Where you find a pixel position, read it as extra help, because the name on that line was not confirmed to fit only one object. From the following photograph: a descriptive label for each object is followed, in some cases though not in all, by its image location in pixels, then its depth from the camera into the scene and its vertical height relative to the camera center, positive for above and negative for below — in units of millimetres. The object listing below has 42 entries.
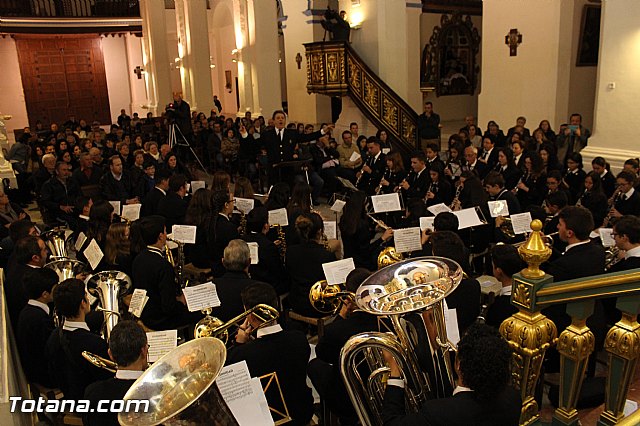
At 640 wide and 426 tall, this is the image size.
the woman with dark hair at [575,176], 7645 -1211
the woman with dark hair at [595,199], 6371 -1283
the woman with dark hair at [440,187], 7586 -1281
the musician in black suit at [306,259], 4836 -1406
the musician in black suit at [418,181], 7871 -1247
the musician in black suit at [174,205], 7027 -1286
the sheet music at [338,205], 6704 -1320
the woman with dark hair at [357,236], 5863 -1487
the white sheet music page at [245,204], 6582 -1232
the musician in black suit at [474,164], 8273 -1133
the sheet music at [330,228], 5719 -1348
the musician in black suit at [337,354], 3332 -1593
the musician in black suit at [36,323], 4008 -1540
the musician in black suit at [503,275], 3668 -1254
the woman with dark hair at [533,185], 7551 -1297
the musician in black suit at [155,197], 7297 -1223
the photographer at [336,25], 14133 +1809
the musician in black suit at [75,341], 3549 -1501
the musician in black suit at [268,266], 5420 -1631
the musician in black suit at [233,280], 4098 -1350
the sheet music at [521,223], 5345 -1275
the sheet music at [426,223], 5461 -1268
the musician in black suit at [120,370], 2828 -1371
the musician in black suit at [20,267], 4633 -1343
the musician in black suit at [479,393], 2139 -1179
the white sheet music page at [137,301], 4203 -1501
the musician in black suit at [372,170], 9398 -1254
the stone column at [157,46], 20406 +2094
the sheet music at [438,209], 6137 -1276
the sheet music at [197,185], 8289 -1235
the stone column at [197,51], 18156 +1682
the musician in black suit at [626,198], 6227 -1258
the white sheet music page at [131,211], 6557 -1258
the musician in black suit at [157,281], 4734 -1519
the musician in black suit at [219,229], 5816 -1342
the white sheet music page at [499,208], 6055 -1273
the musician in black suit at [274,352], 3115 -1420
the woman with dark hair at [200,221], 6195 -1344
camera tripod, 13570 -897
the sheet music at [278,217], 5871 -1246
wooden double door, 24156 +1300
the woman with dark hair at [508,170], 7906 -1138
